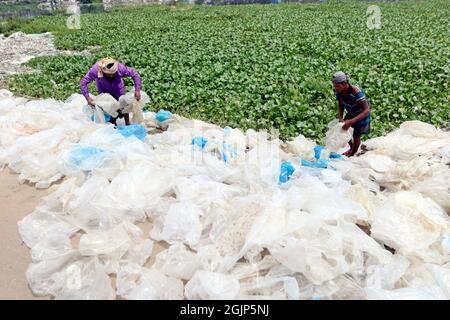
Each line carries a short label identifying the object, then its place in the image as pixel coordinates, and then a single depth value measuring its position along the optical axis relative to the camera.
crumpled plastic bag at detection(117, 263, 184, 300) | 2.91
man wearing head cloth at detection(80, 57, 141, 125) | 5.53
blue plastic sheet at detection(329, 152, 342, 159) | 4.84
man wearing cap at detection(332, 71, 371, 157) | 4.57
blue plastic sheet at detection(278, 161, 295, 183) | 4.28
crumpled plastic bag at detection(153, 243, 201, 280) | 3.09
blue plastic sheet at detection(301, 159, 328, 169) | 4.53
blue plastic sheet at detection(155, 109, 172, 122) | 6.15
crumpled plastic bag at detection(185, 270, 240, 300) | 2.76
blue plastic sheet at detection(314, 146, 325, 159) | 4.94
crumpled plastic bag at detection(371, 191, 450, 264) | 3.10
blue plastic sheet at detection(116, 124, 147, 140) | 5.25
